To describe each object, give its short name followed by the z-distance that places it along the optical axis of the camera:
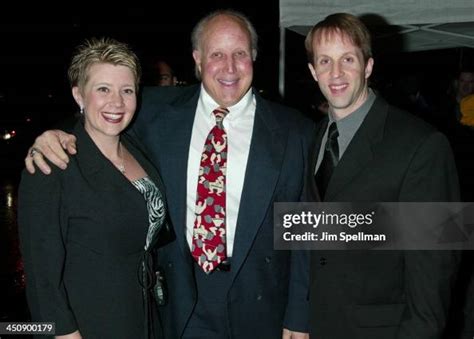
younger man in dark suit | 2.13
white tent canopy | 4.43
